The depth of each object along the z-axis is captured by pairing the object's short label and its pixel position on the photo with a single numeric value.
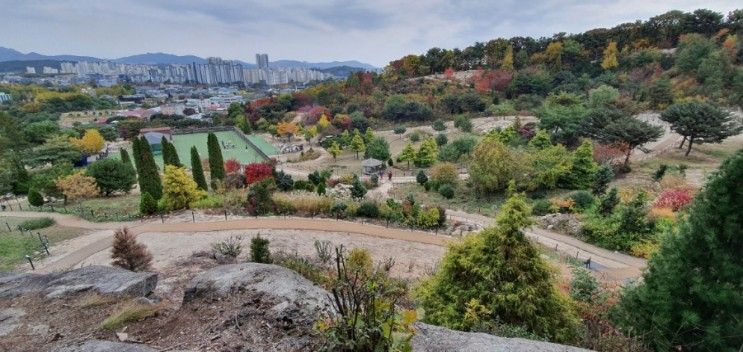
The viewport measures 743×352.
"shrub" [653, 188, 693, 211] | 16.89
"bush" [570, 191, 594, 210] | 19.97
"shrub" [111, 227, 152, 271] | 10.88
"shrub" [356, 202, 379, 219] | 18.84
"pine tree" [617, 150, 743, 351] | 5.14
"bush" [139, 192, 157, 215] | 18.88
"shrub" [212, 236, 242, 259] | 12.67
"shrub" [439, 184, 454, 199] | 24.70
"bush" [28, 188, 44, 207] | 22.70
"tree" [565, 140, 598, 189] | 23.58
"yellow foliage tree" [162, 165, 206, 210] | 19.31
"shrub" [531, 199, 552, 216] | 20.36
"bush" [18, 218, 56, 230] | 17.77
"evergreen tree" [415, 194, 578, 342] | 6.48
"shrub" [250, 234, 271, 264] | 10.80
